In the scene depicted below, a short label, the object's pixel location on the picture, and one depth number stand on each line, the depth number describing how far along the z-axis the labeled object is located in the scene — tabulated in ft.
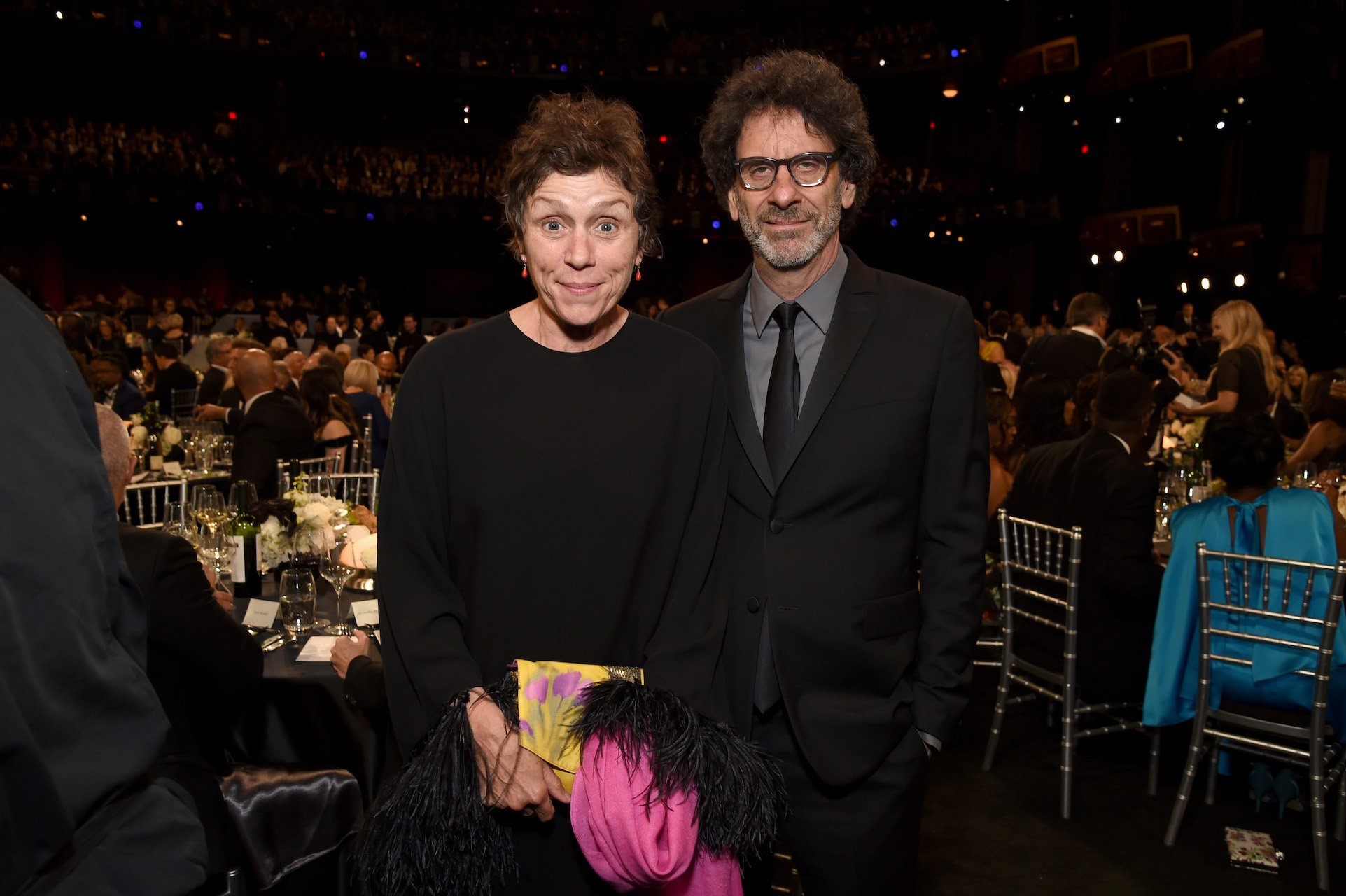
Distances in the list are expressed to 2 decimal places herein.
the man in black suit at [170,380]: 29.60
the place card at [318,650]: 8.99
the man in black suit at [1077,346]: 20.81
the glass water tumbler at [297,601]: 9.62
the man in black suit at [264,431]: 16.83
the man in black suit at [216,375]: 25.96
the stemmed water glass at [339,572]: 9.80
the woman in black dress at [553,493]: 4.72
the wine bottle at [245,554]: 10.81
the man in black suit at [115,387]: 23.67
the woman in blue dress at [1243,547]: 10.79
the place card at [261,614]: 9.82
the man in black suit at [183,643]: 7.37
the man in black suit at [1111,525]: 11.84
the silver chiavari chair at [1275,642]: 10.29
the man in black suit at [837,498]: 5.83
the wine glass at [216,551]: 11.28
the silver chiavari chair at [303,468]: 15.39
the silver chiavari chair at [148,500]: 15.29
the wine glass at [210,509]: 11.68
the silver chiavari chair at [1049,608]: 11.96
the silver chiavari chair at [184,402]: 29.91
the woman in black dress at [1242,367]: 20.40
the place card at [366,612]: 9.73
